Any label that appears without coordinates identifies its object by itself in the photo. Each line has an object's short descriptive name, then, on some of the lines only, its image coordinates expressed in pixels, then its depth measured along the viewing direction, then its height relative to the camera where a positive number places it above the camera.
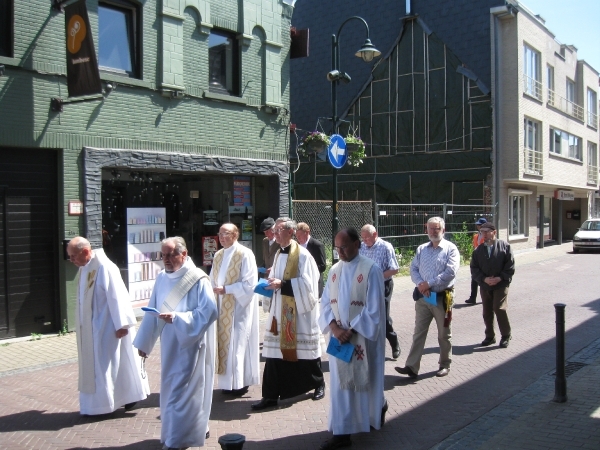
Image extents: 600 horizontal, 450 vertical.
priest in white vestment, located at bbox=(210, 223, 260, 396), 6.54 -1.08
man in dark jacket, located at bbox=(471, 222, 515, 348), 8.81 -0.92
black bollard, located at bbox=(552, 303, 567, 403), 6.20 -1.50
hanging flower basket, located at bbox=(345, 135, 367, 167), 14.27 +1.52
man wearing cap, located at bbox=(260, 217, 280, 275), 8.77 -0.44
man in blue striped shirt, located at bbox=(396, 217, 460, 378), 7.26 -0.95
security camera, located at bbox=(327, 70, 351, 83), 12.82 +2.87
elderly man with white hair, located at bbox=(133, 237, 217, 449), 4.91 -1.03
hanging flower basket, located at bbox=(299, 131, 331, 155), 14.21 +1.64
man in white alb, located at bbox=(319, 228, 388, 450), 5.06 -1.03
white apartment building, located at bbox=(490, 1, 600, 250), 25.36 +4.13
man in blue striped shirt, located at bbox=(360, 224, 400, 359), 8.23 -0.59
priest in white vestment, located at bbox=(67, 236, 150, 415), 5.95 -1.18
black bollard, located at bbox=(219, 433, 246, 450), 3.38 -1.25
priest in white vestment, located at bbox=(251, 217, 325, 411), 6.34 -1.19
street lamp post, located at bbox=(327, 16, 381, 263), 12.84 +2.90
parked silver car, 26.92 -1.13
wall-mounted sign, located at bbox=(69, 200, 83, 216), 9.90 +0.10
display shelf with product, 11.37 -0.66
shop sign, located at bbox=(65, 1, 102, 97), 9.15 +2.40
